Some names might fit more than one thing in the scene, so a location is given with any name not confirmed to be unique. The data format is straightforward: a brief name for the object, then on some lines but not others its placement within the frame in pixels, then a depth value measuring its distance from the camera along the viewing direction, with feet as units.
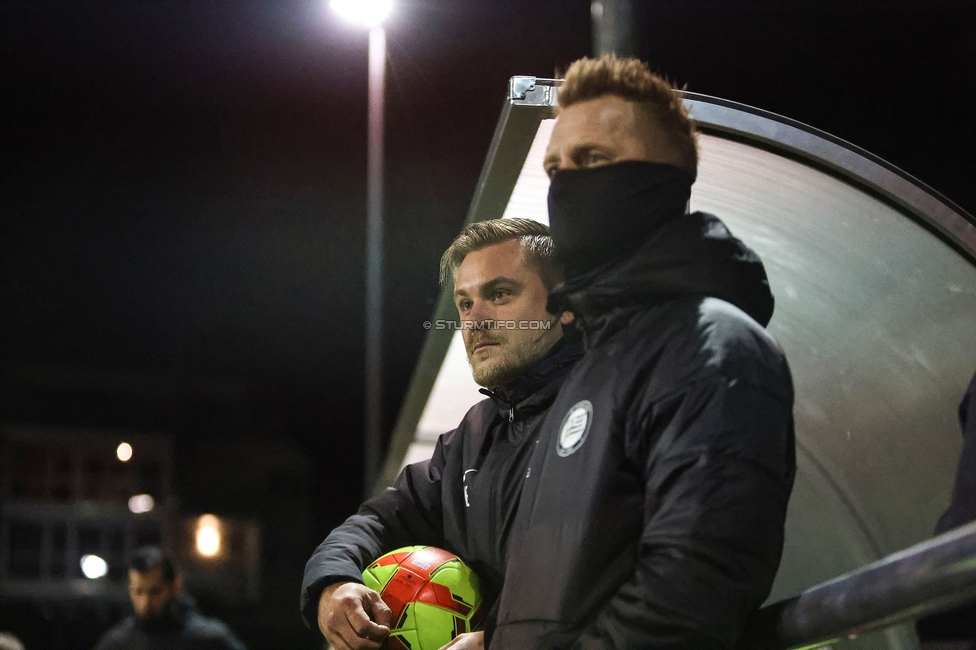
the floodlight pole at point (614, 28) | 13.50
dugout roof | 10.62
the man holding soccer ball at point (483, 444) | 10.02
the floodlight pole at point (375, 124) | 17.89
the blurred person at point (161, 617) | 25.75
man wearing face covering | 6.94
